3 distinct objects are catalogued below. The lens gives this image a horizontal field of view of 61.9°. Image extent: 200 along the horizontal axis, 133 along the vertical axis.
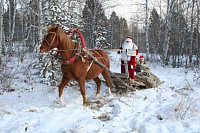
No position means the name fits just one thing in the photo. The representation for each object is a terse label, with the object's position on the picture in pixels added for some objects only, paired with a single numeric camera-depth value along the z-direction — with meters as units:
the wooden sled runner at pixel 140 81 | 6.43
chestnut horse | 4.31
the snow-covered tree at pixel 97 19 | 14.73
